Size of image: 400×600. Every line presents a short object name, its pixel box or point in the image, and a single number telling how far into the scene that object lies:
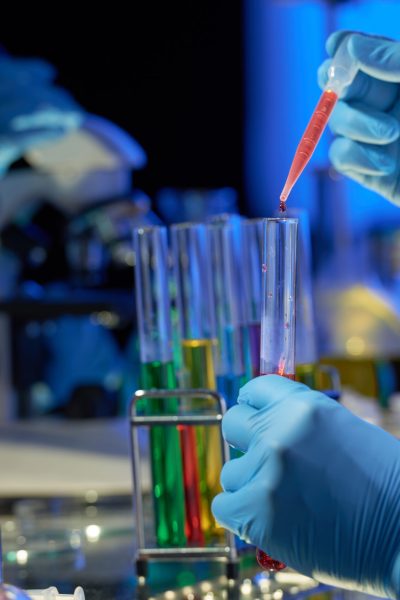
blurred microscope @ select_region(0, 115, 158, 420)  1.61
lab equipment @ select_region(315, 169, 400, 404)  1.52
